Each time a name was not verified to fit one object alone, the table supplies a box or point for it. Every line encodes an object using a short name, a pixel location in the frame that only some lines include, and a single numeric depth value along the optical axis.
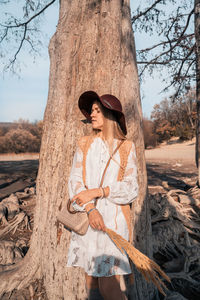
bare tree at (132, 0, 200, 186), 6.48
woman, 1.51
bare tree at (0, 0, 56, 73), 4.57
